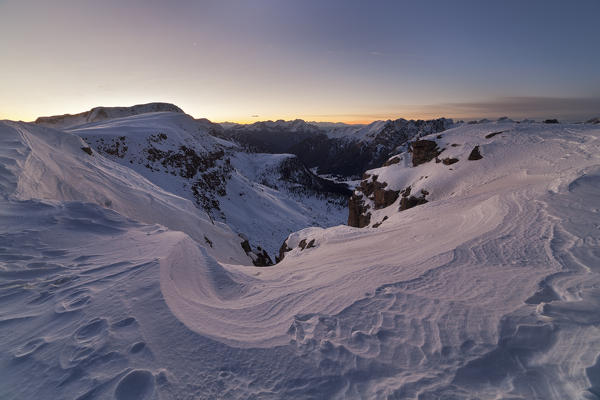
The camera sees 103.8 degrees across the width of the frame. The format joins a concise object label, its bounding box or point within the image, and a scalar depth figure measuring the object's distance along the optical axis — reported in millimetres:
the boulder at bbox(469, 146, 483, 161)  23334
